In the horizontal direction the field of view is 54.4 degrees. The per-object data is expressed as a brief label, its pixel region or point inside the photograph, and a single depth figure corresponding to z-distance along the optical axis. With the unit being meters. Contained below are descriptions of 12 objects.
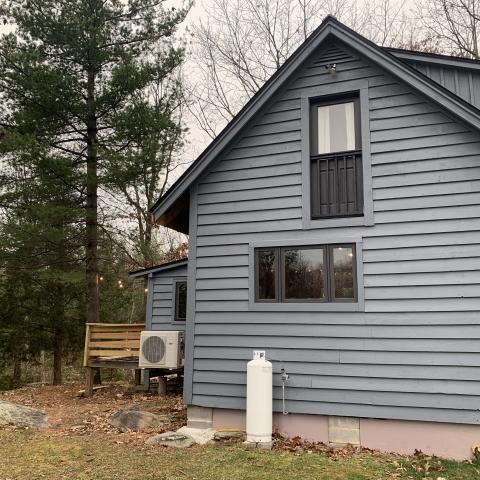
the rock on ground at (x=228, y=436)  6.97
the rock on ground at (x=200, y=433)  6.96
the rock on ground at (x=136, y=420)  7.83
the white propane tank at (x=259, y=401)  6.65
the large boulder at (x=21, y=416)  8.21
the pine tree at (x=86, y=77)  12.96
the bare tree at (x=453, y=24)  15.89
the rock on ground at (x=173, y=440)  6.75
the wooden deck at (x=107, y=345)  11.66
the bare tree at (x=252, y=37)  17.66
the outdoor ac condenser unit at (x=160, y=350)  10.38
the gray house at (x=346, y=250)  6.45
